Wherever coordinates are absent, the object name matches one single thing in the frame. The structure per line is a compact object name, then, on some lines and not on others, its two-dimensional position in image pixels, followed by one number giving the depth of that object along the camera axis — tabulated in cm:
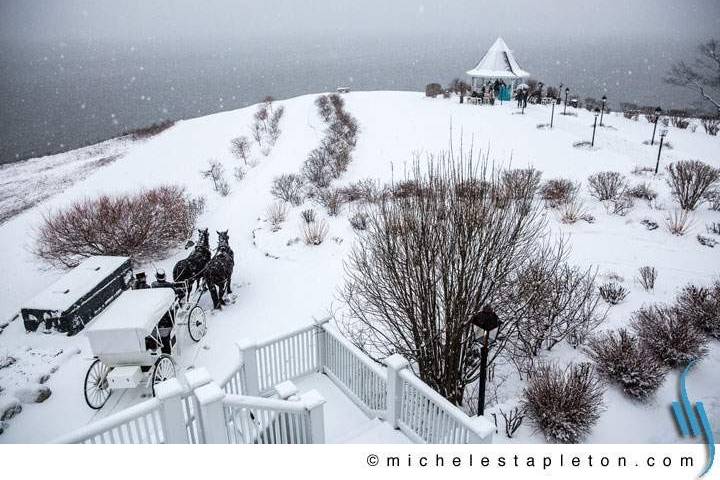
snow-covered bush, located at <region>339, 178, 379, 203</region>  1675
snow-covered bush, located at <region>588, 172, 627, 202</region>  1459
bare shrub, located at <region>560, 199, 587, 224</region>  1345
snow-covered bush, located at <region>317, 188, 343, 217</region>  1612
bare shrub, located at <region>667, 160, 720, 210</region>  1297
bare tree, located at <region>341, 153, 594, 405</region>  638
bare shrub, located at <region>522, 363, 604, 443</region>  623
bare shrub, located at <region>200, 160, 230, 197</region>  2131
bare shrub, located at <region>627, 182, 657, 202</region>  1426
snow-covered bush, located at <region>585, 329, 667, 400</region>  694
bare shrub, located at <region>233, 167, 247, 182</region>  2335
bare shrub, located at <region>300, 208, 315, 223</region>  1545
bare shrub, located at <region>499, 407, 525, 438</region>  638
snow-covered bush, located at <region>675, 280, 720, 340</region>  820
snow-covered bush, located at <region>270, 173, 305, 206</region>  1793
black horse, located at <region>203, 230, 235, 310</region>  1019
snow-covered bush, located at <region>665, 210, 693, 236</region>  1218
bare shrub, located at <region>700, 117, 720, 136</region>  2062
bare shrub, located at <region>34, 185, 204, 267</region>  1288
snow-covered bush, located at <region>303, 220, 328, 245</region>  1407
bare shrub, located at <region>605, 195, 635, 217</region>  1378
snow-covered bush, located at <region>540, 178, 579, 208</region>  1423
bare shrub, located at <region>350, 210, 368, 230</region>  1415
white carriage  682
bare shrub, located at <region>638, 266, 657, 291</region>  986
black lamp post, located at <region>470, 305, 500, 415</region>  548
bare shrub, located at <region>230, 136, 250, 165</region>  2687
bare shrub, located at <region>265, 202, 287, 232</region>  1573
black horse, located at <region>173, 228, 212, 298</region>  997
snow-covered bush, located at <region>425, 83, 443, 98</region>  3250
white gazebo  2969
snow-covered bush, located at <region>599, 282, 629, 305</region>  959
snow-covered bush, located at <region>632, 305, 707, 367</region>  747
